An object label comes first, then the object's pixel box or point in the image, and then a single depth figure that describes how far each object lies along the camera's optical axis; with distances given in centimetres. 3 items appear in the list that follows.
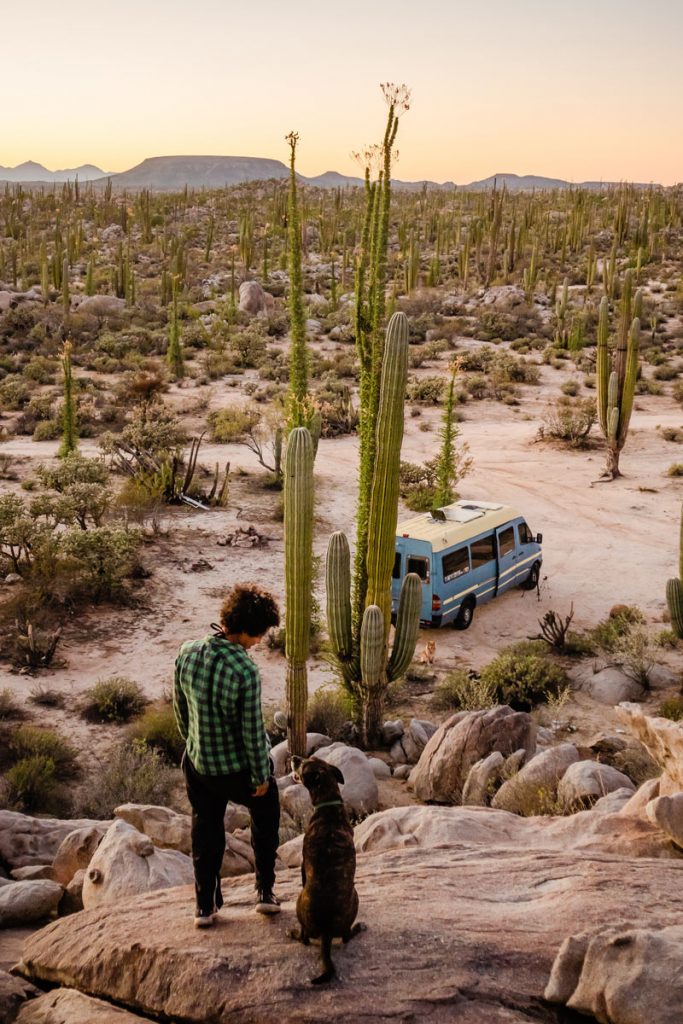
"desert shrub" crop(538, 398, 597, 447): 2306
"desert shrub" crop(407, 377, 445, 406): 2722
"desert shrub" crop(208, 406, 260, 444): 2294
